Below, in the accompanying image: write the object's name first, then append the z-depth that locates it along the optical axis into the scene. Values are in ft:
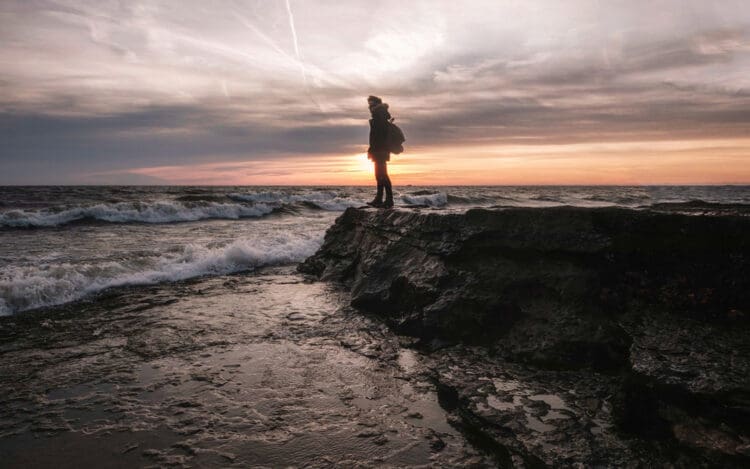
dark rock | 8.76
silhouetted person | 29.58
